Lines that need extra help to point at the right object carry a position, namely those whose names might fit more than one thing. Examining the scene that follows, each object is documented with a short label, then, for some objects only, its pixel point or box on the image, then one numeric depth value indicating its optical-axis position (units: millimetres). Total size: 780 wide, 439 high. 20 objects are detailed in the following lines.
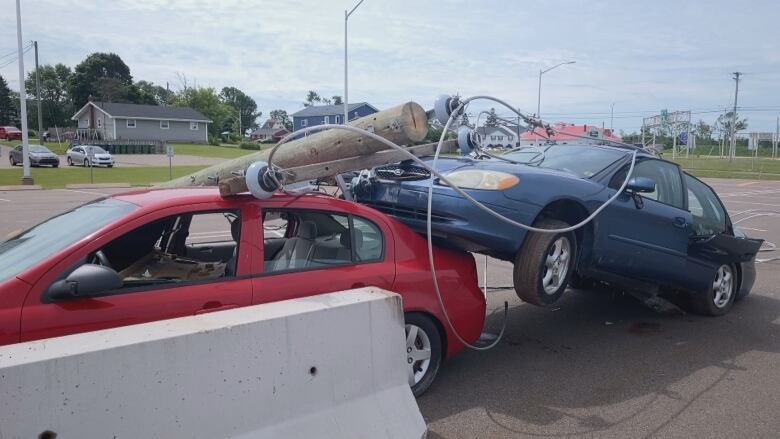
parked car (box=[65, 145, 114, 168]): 41488
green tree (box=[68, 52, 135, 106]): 87625
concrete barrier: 2557
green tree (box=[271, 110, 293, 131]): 140950
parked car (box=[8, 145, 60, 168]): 39031
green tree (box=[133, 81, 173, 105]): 92494
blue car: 4828
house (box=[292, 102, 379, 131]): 71594
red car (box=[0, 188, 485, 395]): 3168
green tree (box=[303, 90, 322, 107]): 145075
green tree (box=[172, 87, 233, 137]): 86562
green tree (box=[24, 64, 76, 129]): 87000
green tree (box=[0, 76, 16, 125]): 96150
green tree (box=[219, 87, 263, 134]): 136250
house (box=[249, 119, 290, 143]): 119350
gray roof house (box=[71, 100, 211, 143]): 70562
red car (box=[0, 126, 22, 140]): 71812
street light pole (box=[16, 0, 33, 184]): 25578
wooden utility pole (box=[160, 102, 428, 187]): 4695
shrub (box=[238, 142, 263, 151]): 75025
